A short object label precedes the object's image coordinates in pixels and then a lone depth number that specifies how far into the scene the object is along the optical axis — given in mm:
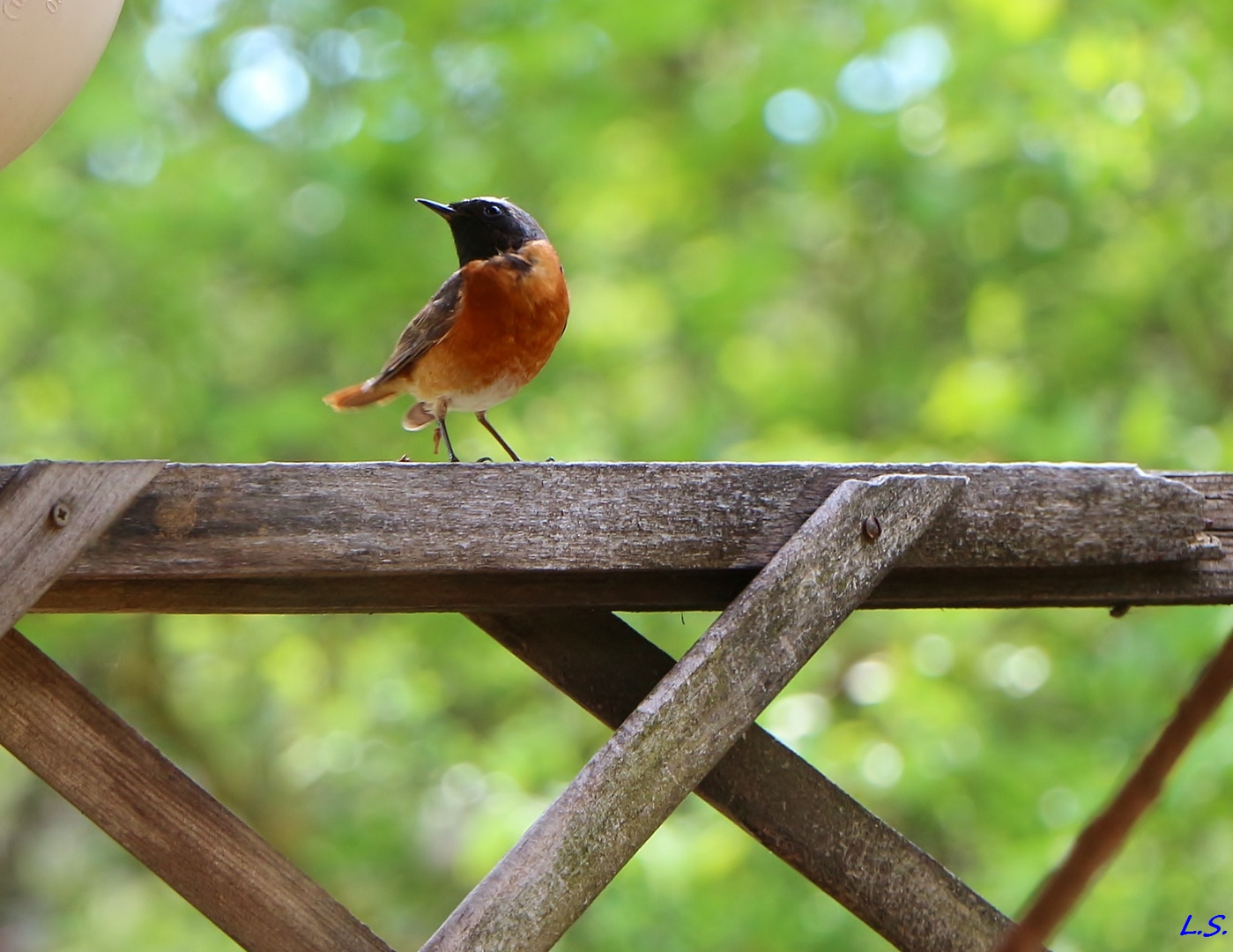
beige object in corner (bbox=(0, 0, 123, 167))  3178
